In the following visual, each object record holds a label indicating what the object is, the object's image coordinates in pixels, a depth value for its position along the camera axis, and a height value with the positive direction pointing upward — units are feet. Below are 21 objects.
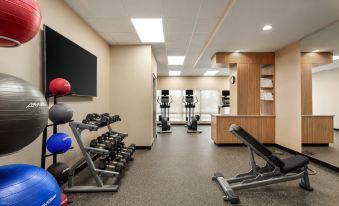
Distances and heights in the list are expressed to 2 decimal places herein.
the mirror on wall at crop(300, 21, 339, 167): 12.28 +0.49
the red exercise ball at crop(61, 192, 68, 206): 5.78 -3.11
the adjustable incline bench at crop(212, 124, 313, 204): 8.45 -3.31
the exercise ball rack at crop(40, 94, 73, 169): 6.79 -1.70
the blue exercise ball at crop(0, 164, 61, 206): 3.28 -1.61
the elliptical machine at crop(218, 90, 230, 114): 29.51 +0.86
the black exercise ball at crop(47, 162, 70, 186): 6.40 -2.41
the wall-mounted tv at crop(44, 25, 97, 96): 8.14 +2.21
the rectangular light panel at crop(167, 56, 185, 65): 21.99 +5.70
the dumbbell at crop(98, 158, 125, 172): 9.73 -3.33
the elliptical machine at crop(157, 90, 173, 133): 26.71 -0.31
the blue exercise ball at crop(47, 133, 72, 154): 6.66 -1.45
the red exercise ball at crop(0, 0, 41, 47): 3.30 +1.62
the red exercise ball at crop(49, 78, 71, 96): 7.14 +0.68
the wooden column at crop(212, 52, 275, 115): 18.35 +2.84
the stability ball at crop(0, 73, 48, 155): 3.30 -0.18
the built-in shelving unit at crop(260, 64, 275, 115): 18.43 +1.45
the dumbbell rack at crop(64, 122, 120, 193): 8.46 -3.33
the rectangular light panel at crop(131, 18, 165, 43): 12.23 +5.59
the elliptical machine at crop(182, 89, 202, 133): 27.57 -0.33
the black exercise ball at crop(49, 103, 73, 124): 6.86 -0.34
